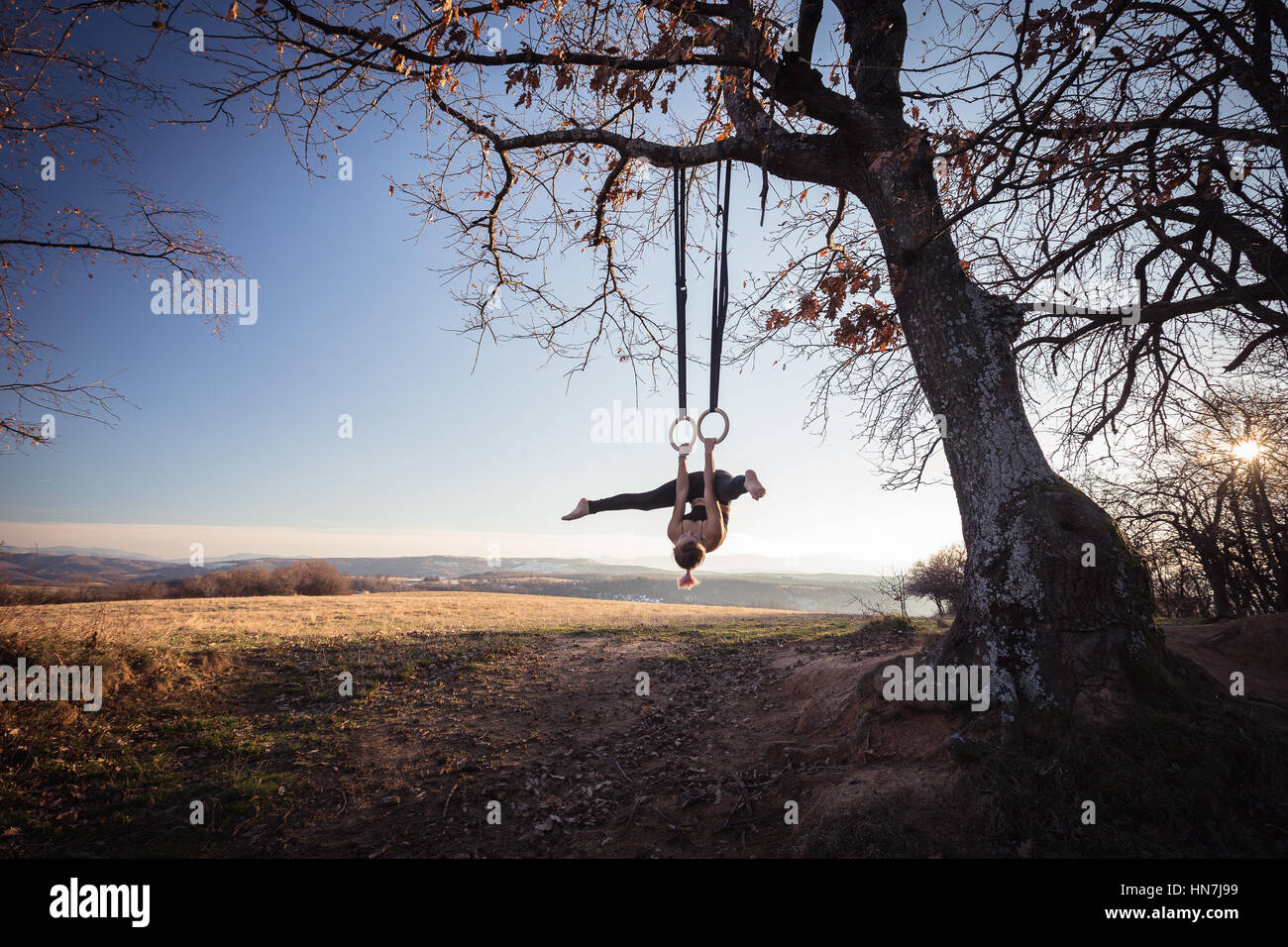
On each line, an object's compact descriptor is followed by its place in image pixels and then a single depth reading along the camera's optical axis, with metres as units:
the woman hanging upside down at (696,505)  6.32
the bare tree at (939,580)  19.38
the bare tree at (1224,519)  12.40
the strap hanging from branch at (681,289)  5.75
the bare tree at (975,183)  4.77
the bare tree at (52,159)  6.99
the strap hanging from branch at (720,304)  5.79
